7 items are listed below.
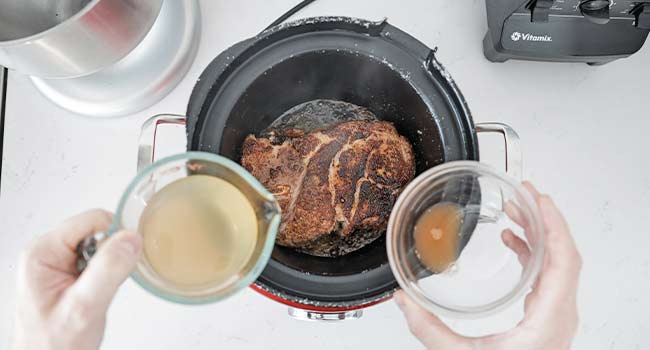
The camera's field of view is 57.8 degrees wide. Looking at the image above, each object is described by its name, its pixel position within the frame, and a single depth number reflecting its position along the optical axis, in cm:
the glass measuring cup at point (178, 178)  56
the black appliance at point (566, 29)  78
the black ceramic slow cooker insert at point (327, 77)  64
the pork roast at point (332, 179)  71
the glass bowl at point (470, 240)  61
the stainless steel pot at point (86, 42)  66
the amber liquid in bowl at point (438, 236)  63
